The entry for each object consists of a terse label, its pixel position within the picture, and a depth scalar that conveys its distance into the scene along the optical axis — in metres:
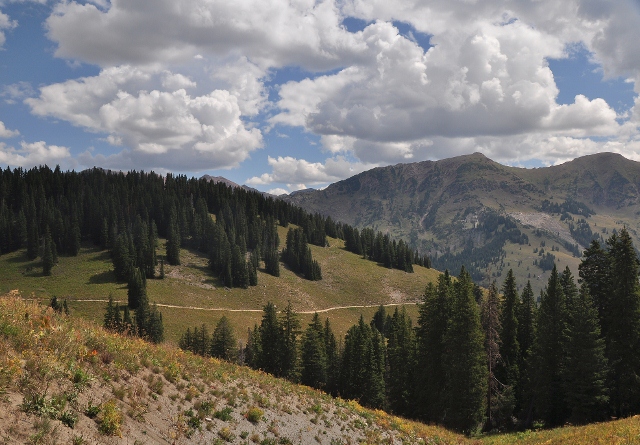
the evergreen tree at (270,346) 60.06
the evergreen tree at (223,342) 67.94
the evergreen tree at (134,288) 93.19
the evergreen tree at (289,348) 59.62
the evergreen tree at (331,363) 65.31
